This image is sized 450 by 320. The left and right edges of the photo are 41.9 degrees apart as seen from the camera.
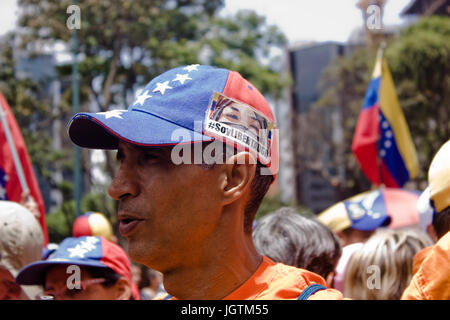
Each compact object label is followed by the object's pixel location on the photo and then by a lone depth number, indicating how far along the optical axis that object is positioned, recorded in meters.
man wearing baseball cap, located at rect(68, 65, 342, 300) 1.57
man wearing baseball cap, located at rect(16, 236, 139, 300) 2.82
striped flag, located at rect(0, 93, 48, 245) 4.01
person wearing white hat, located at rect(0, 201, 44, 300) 2.75
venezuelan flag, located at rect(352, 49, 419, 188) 7.26
